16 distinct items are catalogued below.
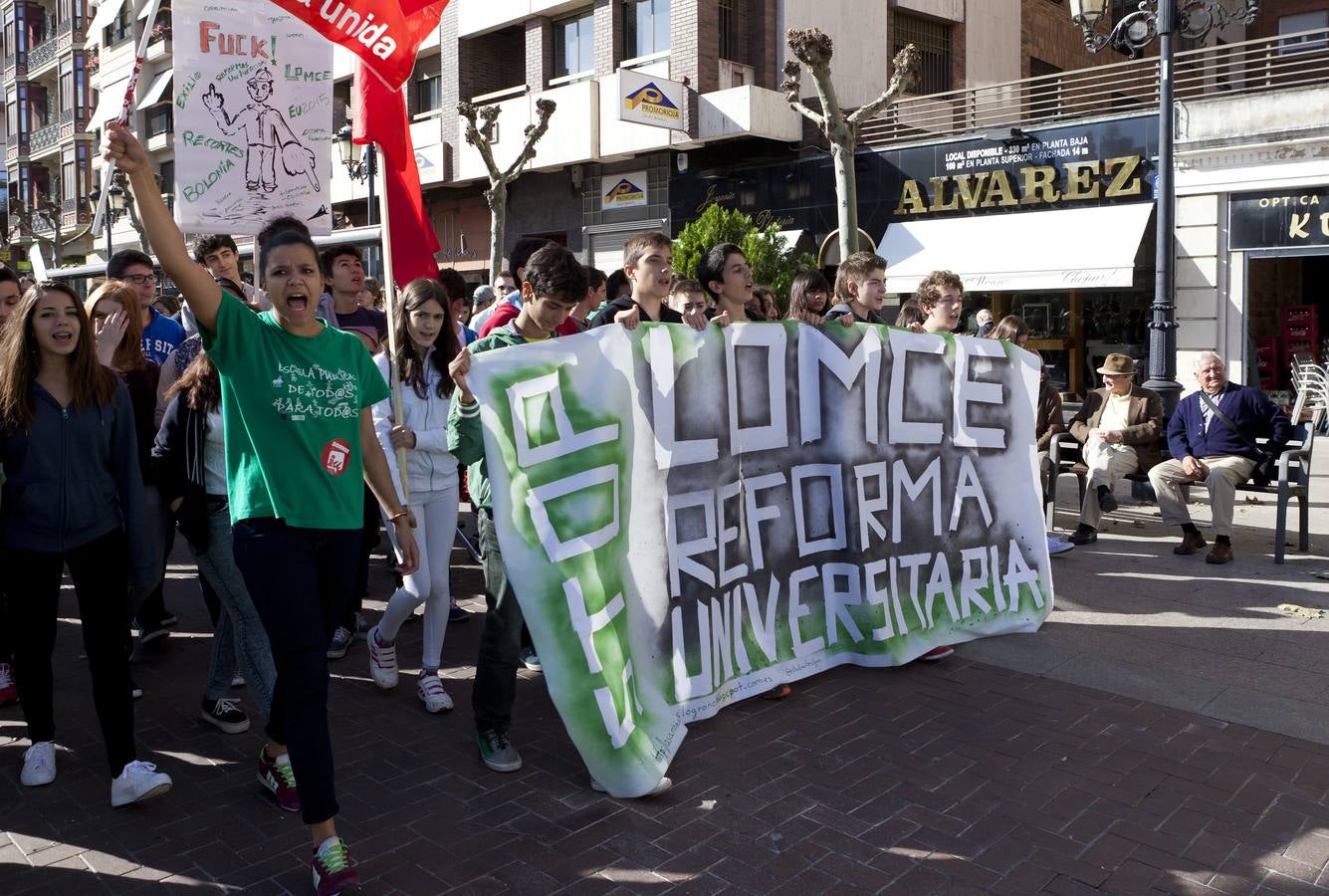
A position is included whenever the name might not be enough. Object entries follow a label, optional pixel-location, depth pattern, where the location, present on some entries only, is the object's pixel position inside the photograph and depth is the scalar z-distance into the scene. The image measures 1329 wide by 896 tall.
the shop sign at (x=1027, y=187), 17.50
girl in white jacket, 5.07
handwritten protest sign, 6.48
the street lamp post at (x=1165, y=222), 11.12
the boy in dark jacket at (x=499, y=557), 4.18
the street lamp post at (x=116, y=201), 30.98
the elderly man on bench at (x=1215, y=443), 8.02
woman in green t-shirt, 3.30
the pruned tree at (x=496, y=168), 19.88
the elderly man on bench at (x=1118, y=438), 8.54
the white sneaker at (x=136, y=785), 3.90
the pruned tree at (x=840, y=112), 14.59
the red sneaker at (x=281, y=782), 3.90
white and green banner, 4.04
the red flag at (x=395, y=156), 5.00
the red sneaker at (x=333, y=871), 3.23
